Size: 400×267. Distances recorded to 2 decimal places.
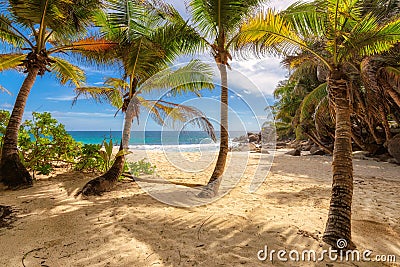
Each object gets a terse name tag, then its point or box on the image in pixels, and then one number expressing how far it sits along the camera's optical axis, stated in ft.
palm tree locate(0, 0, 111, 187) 18.44
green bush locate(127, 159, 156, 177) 28.09
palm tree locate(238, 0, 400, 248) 11.17
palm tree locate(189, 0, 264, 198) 18.28
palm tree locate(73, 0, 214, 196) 19.67
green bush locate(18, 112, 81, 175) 24.02
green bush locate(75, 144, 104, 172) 25.40
